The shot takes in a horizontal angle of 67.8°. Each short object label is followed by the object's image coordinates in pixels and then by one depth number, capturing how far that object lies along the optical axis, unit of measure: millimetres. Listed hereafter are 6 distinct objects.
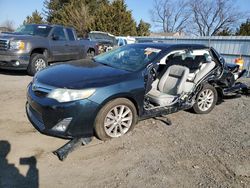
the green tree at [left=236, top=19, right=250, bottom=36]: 22215
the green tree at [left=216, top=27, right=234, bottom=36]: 26675
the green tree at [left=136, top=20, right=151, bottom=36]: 25089
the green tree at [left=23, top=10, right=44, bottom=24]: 29822
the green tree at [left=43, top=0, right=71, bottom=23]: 27676
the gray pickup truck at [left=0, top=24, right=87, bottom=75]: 5890
